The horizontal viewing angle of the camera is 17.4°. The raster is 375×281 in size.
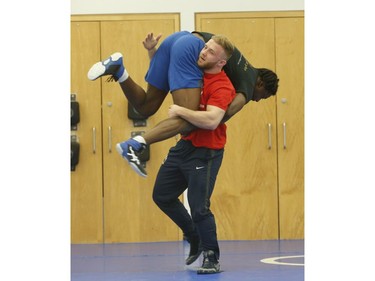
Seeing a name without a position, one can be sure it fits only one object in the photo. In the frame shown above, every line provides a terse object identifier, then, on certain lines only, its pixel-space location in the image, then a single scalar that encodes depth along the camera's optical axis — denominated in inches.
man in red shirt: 309.2
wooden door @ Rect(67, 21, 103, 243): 503.3
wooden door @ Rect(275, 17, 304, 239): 506.5
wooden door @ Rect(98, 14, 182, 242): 503.3
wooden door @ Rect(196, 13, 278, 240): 504.7
